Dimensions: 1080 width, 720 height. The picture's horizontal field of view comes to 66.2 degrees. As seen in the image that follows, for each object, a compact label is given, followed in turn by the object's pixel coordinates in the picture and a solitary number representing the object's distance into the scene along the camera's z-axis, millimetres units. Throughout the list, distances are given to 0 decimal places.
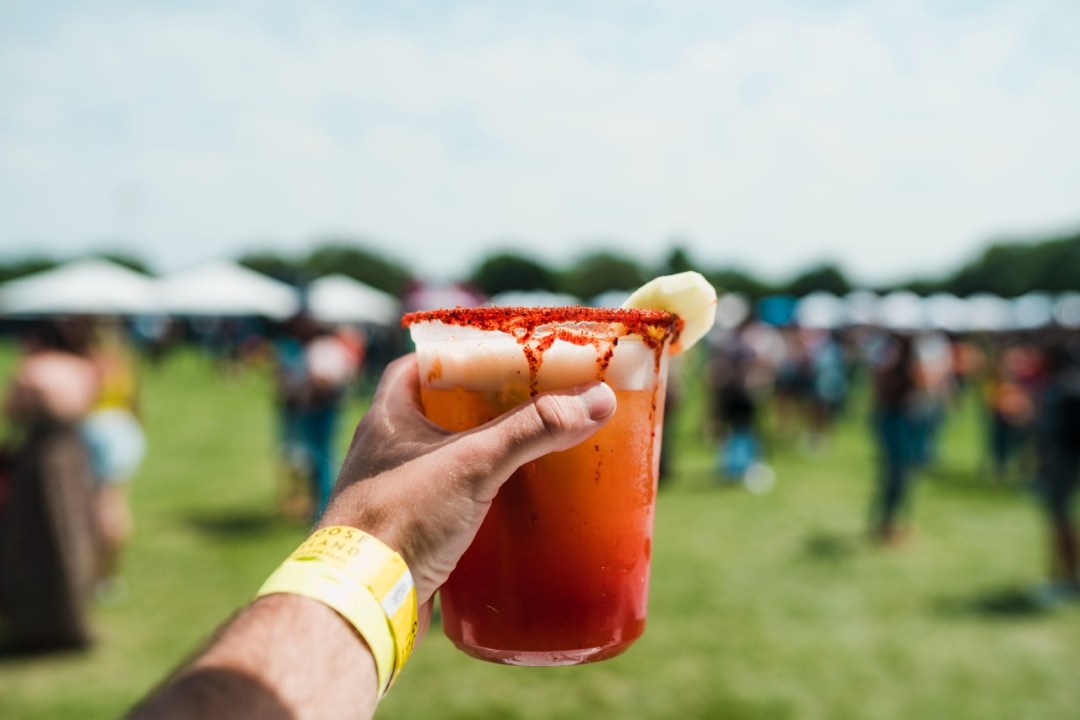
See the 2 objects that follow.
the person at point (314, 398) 7934
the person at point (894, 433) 8070
